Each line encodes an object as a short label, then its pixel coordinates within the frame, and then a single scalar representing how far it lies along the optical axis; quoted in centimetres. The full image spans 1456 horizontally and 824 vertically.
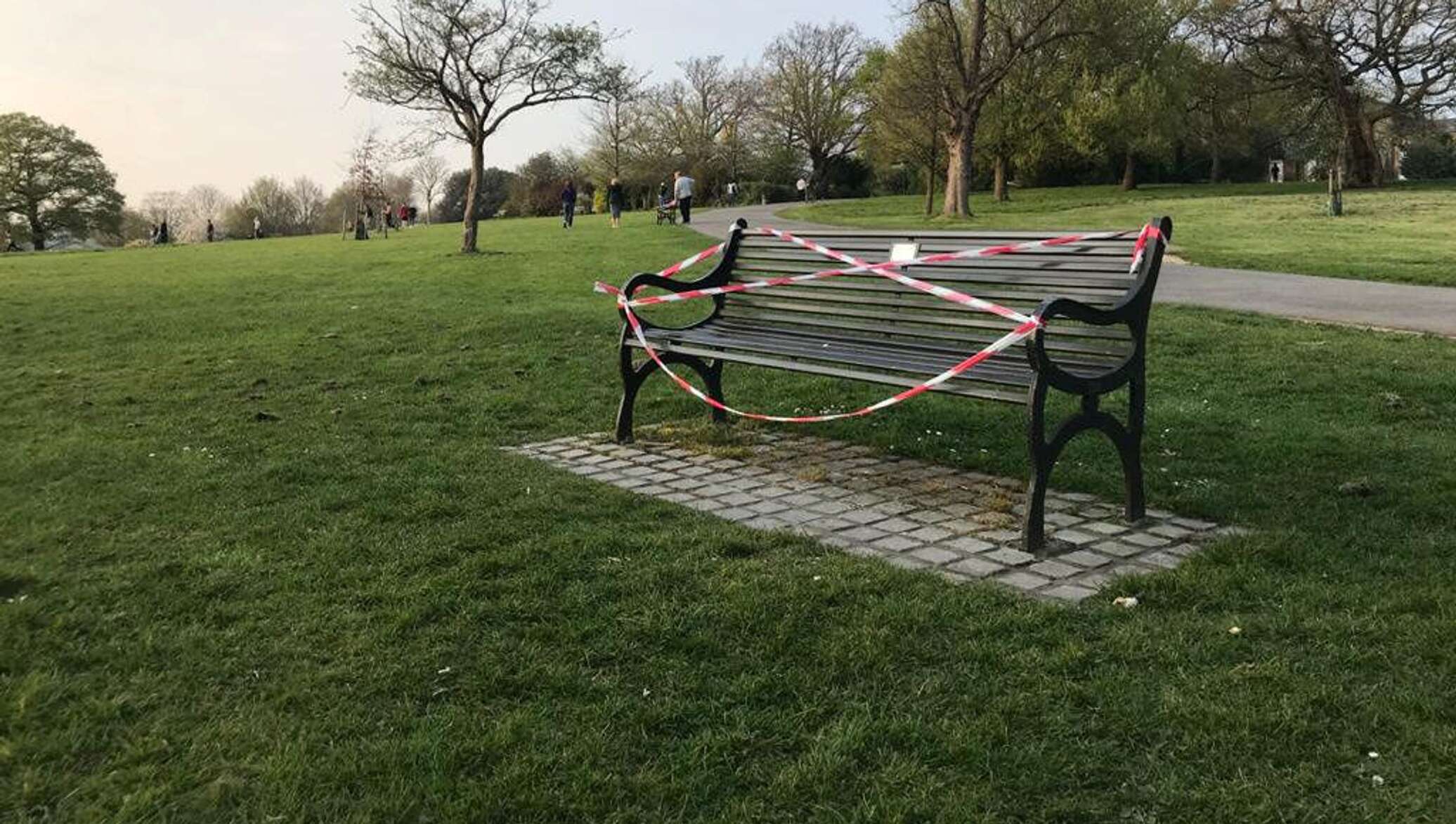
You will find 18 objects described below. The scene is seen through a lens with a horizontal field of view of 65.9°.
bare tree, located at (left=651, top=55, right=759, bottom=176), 6769
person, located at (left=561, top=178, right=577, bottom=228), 3844
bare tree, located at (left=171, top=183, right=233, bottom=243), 7644
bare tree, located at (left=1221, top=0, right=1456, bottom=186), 4081
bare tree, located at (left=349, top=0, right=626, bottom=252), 2230
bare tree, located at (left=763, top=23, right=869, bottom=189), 6581
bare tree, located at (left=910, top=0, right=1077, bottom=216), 3303
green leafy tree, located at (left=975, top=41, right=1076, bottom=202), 4488
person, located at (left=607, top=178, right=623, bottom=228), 3681
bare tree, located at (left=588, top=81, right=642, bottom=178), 6762
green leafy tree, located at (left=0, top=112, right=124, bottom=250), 6562
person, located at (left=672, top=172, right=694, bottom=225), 3328
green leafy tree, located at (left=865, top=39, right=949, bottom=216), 3675
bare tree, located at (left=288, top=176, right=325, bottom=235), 7981
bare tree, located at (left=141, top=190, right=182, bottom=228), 7844
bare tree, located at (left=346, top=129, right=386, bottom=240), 4538
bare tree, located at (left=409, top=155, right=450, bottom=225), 7619
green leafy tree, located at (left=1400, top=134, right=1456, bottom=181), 5634
